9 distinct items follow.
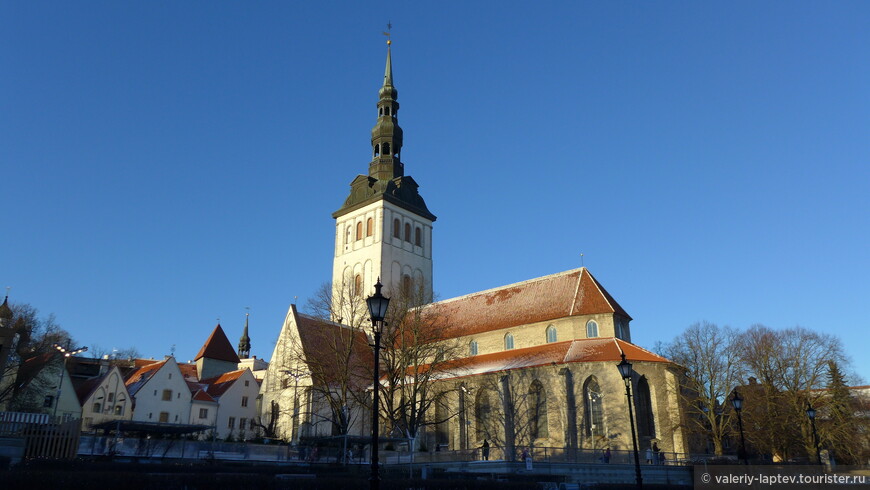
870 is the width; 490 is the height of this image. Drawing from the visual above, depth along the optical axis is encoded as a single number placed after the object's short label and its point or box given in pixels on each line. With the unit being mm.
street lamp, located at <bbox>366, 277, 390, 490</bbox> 13146
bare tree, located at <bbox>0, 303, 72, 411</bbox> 44375
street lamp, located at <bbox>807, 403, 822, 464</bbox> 31181
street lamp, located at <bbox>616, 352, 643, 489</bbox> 21250
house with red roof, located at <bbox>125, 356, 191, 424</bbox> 50719
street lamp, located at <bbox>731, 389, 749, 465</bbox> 24859
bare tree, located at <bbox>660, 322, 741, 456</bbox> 42688
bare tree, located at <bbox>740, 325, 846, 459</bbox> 44594
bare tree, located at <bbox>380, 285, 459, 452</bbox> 39312
